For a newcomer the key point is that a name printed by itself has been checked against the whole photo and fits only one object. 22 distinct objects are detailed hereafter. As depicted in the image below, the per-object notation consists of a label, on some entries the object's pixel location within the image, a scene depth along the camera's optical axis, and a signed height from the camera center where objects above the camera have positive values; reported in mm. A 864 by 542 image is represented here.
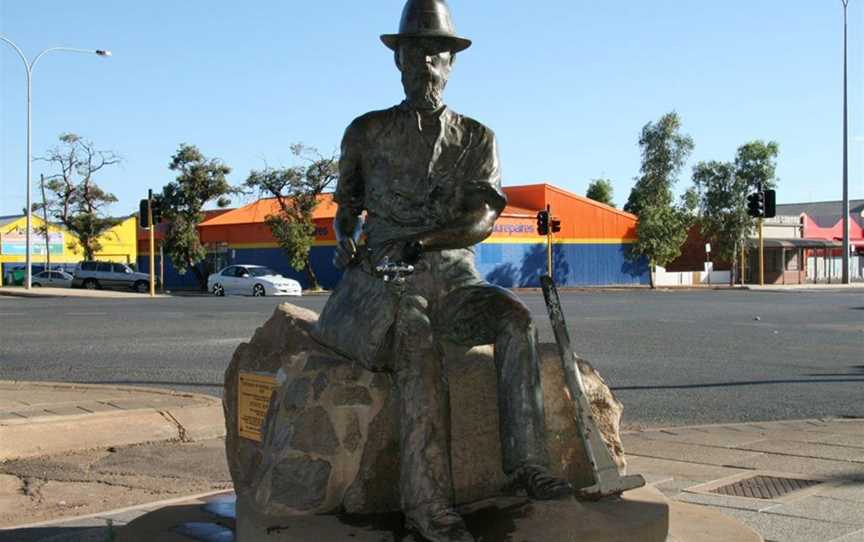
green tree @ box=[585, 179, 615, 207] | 77875 +5308
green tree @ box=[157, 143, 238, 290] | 43750 +2769
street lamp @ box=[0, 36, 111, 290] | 35906 +1458
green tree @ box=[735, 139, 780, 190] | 51719 +5014
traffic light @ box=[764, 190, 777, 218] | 31938 +1798
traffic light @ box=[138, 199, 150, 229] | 33062 +1580
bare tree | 49344 +2694
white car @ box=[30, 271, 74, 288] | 45719 -1009
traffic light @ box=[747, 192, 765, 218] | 32812 +1797
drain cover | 5633 -1360
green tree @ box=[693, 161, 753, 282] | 51312 +2659
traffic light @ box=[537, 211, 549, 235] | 34375 +1258
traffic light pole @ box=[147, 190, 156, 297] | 33000 +1411
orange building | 44156 +714
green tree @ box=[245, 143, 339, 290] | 40656 +2725
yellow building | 53469 +708
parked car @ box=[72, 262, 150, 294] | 43188 -853
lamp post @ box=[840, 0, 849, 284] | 46103 +4075
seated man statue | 3740 -78
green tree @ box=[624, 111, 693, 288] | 46375 +3118
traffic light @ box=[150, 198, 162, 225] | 33831 +1642
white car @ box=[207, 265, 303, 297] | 34312 -875
